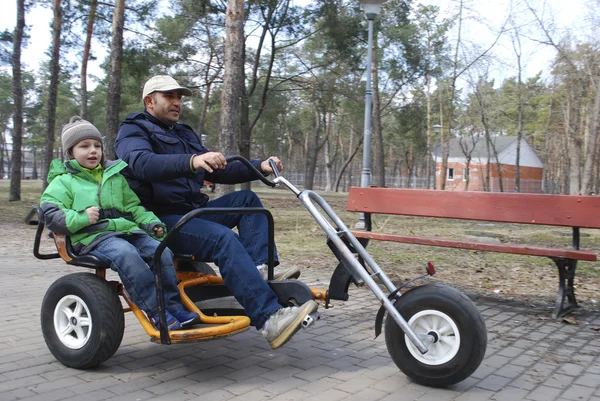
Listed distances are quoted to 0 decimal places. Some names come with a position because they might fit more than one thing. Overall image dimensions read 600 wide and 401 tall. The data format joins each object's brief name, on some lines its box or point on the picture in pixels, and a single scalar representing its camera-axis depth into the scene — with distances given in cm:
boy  325
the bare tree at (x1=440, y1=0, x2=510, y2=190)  3159
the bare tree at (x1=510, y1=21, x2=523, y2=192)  3288
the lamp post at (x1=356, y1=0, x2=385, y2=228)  1266
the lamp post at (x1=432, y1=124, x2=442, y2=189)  3721
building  7025
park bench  497
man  322
